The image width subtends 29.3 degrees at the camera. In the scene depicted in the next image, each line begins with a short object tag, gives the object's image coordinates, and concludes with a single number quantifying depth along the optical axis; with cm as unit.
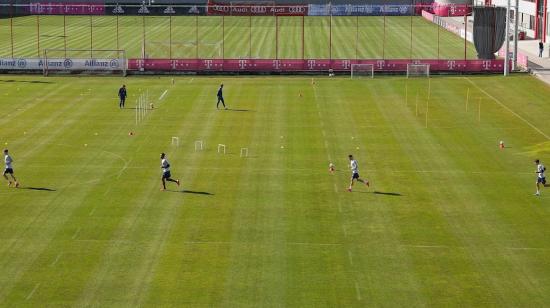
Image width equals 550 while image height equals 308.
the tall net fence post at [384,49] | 9890
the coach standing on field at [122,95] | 6906
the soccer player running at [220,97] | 6818
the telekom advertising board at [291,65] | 8912
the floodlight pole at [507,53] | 8562
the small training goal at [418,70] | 8800
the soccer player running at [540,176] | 4434
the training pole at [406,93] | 7225
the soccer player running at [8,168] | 4528
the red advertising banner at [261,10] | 14850
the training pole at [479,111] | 6544
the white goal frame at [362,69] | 8844
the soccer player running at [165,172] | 4500
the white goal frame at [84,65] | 8906
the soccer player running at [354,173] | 4500
